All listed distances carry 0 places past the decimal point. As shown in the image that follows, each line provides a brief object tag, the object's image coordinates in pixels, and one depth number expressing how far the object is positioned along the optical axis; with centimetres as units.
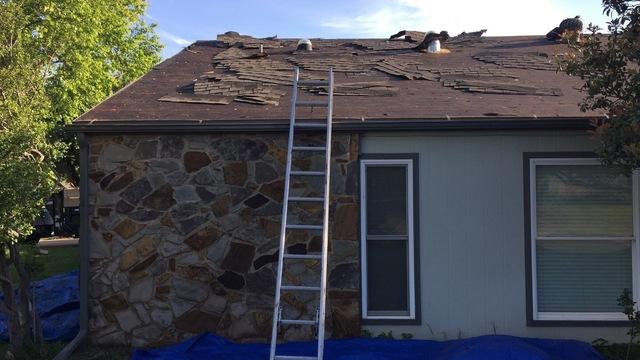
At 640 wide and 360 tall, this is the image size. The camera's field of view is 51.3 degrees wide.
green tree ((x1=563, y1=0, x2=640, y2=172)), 585
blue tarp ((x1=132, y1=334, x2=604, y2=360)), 670
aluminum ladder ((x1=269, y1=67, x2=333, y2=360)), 605
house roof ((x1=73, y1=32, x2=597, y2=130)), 754
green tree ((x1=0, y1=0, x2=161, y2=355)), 718
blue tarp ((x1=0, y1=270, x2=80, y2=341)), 820
